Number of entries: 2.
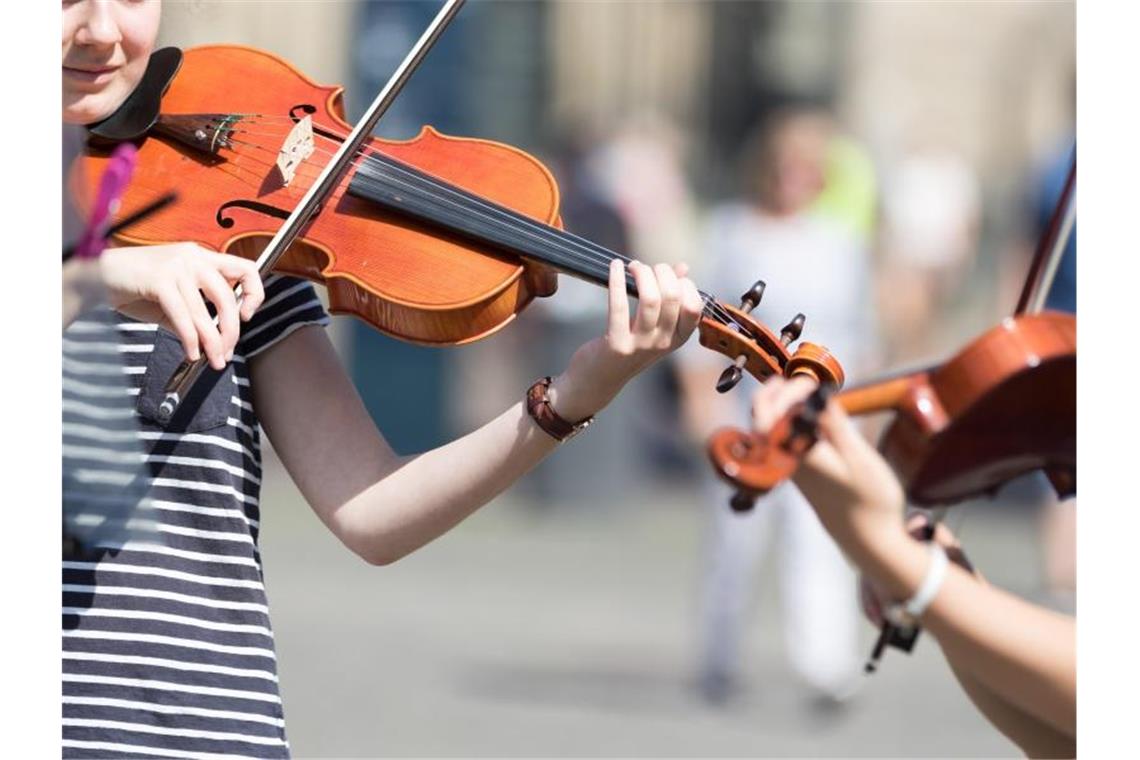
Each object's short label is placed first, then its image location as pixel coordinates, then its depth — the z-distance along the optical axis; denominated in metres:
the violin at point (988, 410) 4.50
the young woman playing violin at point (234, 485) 4.37
